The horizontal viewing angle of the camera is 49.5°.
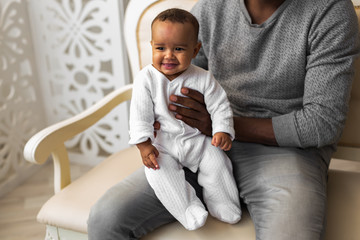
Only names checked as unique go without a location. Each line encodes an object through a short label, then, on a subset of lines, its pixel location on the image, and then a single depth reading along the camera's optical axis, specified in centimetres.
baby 90
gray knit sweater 98
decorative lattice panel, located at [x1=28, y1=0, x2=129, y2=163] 181
